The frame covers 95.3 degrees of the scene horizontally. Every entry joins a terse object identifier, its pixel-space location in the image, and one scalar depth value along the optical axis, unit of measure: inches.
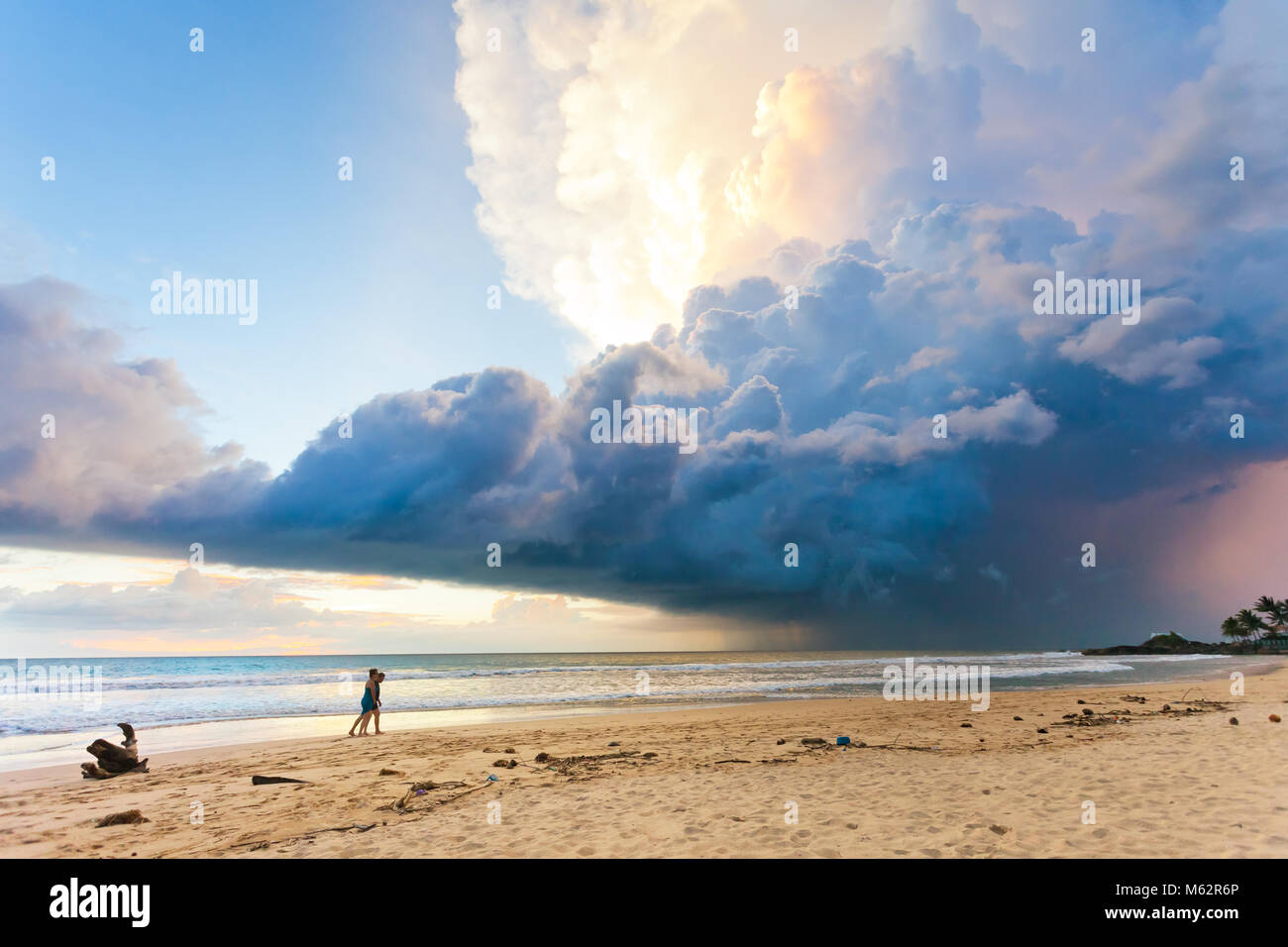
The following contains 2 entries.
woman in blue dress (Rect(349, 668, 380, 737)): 799.7
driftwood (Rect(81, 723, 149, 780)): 533.2
